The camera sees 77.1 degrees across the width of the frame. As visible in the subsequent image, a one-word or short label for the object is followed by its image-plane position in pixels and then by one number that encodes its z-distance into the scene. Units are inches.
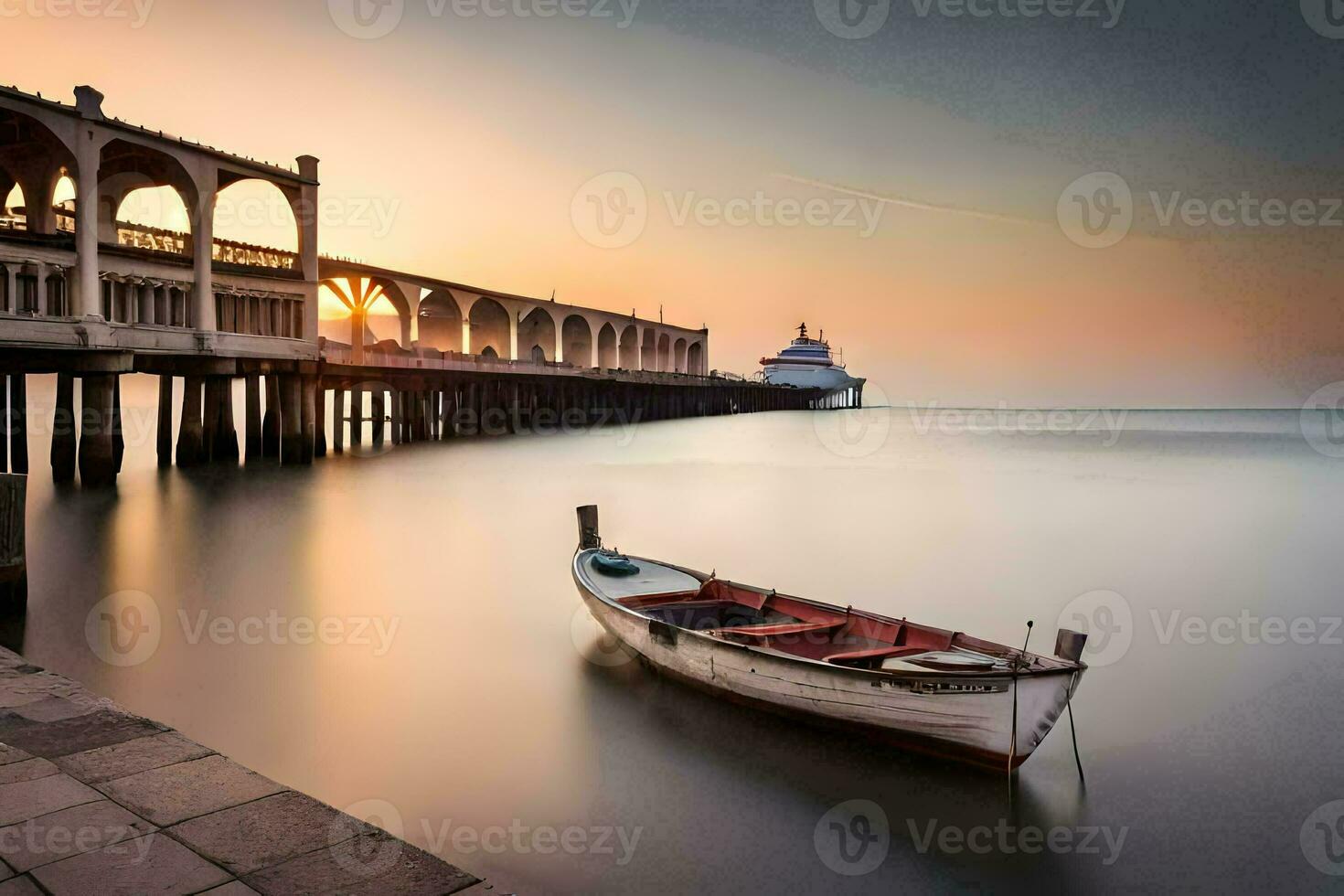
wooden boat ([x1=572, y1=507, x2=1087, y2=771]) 245.9
